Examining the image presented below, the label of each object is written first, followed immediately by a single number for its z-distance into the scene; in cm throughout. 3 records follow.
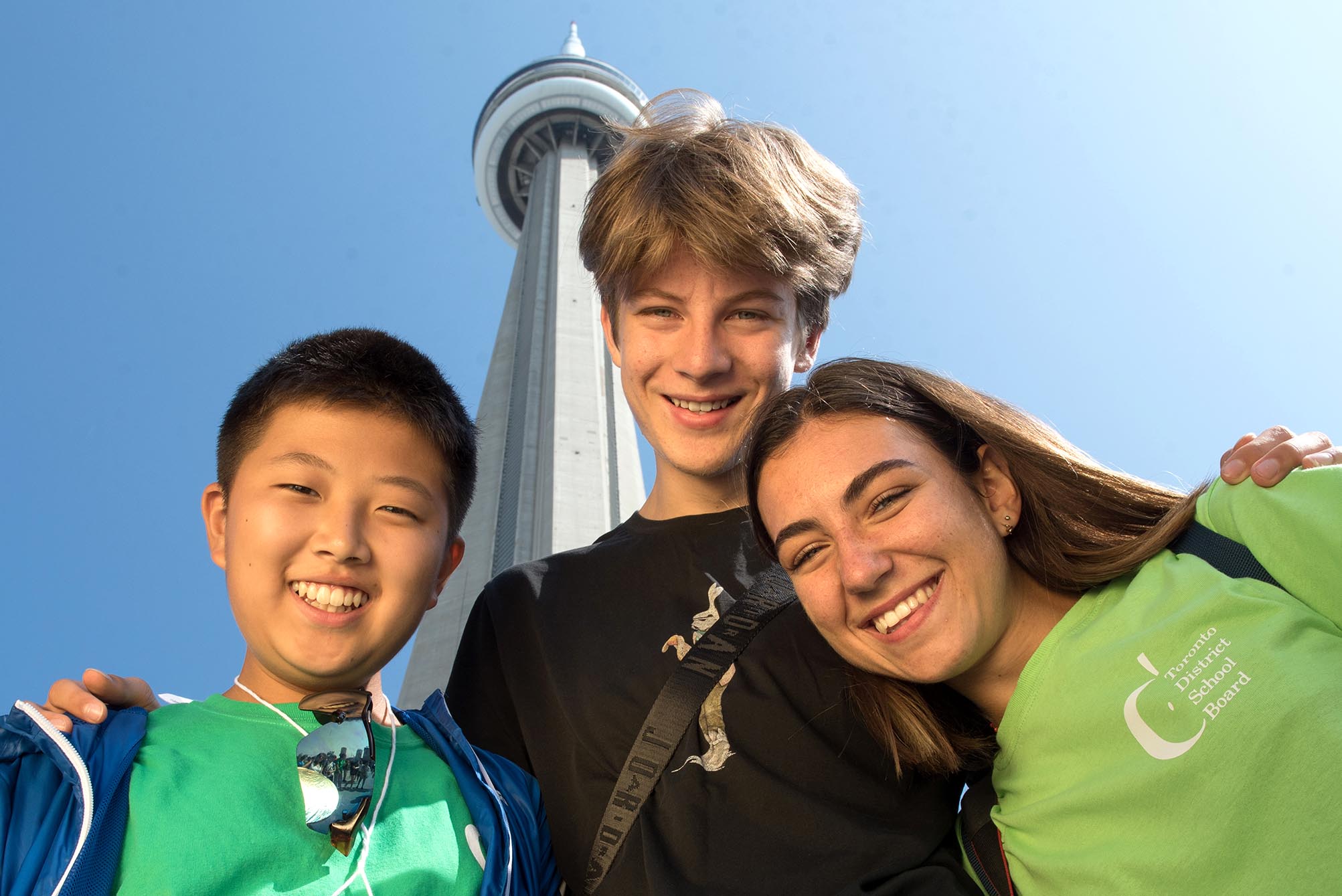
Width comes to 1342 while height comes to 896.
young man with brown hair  65
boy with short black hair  53
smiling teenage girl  54
